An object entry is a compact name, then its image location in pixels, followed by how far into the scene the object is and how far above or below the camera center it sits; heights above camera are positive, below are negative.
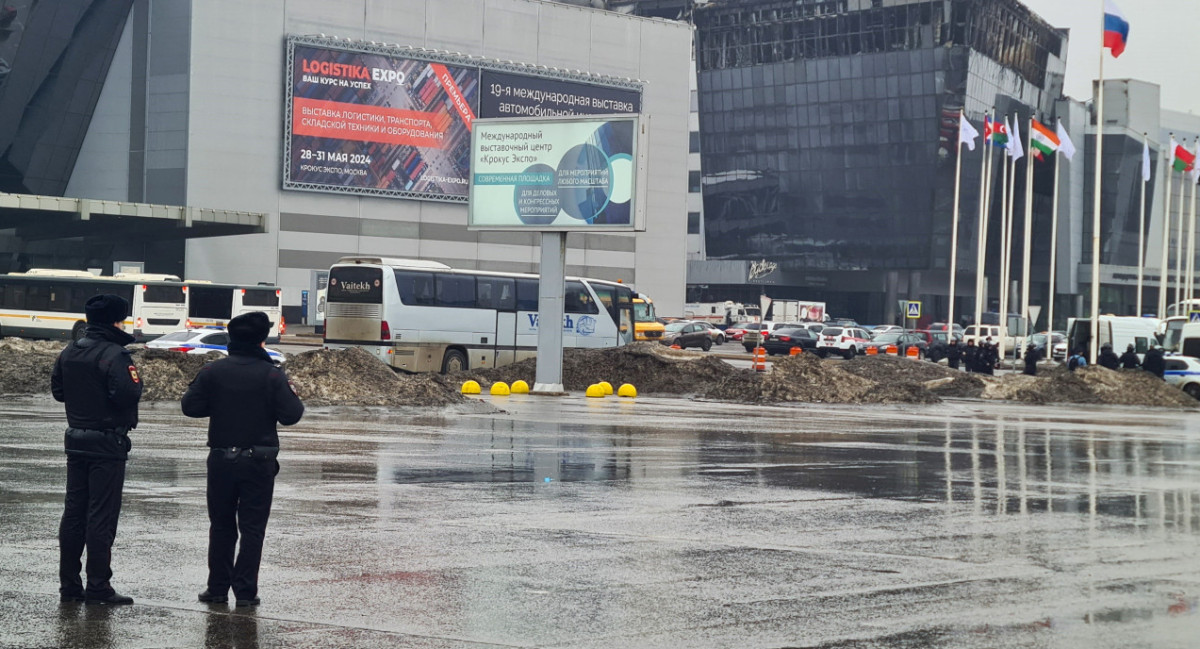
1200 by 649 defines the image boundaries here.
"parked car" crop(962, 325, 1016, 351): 80.82 -0.77
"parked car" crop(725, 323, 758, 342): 91.62 -1.27
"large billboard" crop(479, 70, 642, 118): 90.56 +13.62
